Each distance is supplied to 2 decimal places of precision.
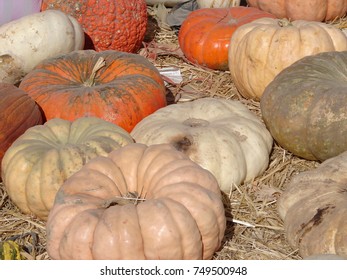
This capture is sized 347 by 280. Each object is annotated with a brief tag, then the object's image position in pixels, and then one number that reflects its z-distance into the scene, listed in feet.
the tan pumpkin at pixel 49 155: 12.81
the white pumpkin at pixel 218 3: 21.50
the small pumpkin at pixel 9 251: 11.30
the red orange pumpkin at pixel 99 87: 15.01
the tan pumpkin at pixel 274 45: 16.15
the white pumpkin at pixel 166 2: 22.89
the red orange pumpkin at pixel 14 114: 14.15
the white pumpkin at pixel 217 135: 13.69
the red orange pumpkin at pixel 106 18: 18.92
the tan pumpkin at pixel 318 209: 10.98
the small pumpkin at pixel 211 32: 19.31
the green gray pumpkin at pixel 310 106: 13.73
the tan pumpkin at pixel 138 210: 10.49
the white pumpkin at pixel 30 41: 16.96
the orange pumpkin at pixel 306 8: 20.19
